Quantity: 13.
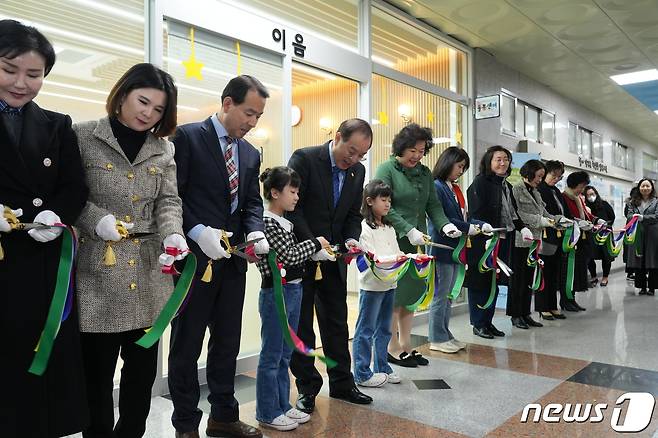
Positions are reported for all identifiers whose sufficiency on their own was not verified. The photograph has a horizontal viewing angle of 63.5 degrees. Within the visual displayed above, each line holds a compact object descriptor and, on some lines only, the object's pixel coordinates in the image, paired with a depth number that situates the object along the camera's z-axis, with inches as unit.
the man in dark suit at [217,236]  84.3
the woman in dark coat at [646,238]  284.4
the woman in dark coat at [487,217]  172.7
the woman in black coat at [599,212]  301.0
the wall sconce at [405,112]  216.9
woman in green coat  133.3
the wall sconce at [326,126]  200.5
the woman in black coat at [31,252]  58.0
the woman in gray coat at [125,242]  66.2
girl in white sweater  124.9
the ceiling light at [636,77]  302.5
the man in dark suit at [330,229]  107.8
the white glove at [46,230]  58.4
